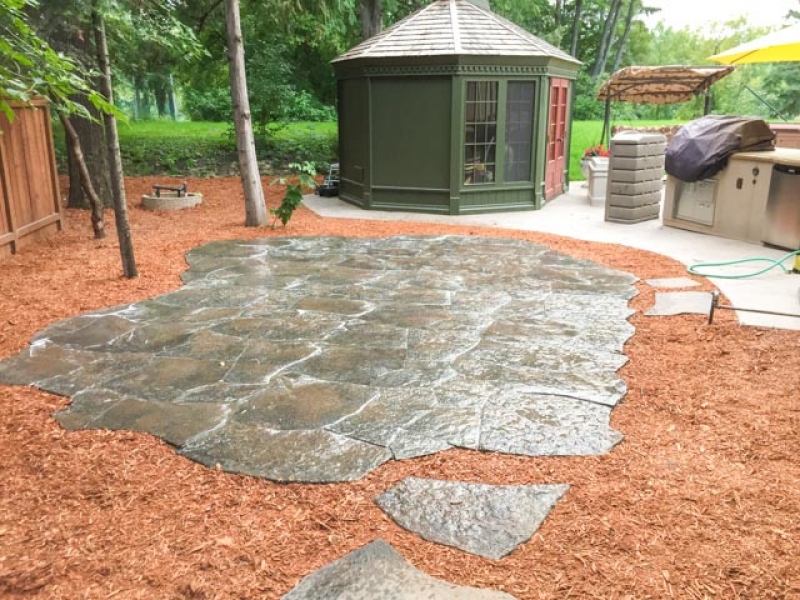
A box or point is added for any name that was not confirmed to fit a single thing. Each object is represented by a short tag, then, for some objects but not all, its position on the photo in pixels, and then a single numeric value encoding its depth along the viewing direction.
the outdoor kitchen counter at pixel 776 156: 8.09
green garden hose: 7.03
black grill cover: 8.84
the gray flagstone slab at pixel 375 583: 2.36
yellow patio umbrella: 7.88
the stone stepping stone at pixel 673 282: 6.93
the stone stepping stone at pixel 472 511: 2.72
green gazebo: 11.34
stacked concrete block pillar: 10.48
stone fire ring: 12.09
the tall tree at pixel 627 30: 35.89
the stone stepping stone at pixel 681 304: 5.94
